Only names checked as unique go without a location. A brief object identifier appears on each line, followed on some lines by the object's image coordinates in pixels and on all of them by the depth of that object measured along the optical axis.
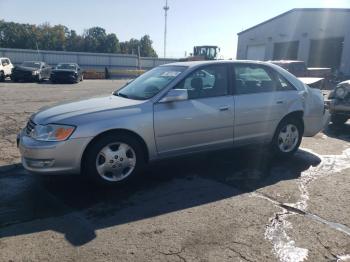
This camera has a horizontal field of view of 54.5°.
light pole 63.34
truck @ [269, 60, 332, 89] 19.16
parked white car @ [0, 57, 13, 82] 23.59
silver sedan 4.02
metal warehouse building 30.17
